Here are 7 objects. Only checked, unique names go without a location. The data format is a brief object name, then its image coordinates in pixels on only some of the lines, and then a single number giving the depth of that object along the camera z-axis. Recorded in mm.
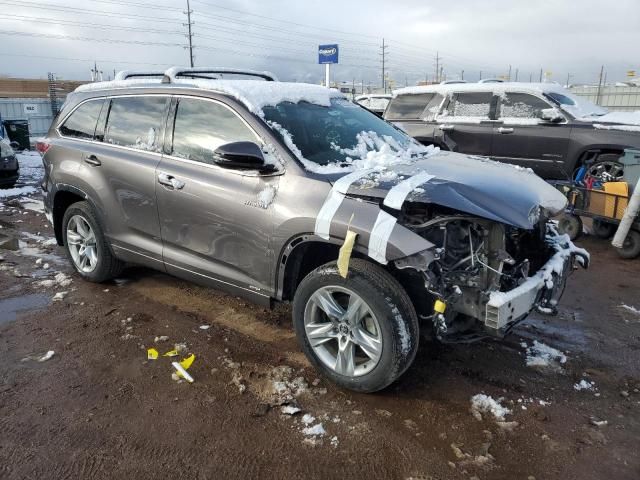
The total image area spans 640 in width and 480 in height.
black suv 7672
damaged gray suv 2902
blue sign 19938
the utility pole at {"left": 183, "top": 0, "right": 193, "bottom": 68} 45469
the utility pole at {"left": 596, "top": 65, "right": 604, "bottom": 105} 23358
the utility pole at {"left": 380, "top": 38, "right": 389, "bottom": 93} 46981
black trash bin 15211
